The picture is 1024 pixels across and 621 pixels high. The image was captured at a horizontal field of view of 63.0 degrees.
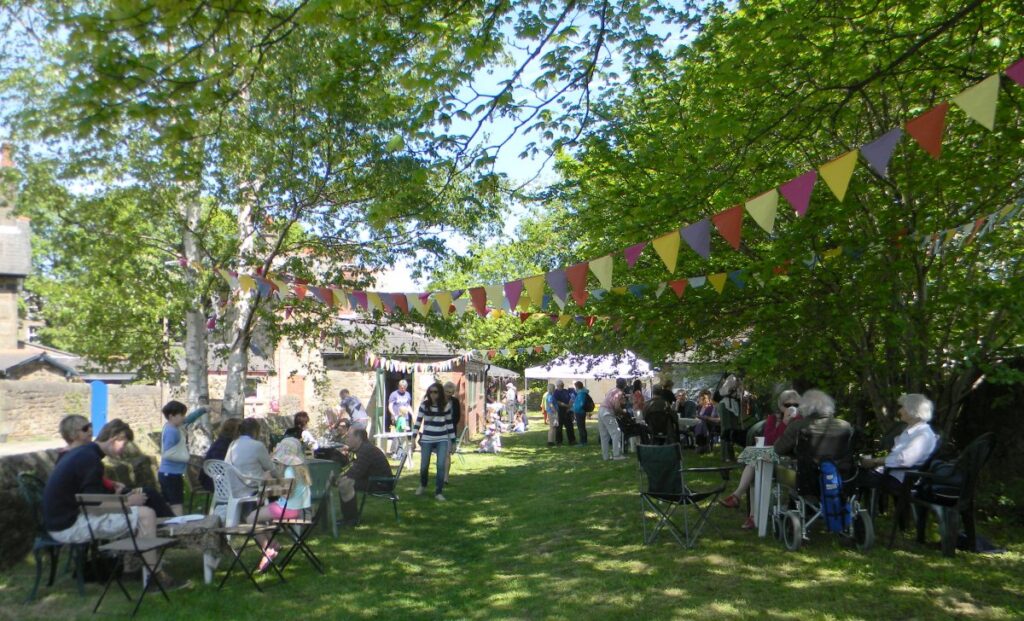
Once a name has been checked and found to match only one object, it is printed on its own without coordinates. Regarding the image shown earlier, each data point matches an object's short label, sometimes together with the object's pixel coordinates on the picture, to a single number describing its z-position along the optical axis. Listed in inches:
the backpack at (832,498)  246.5
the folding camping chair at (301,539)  237.1
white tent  511.4
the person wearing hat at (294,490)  250.1
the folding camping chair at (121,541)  199.8
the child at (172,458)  279.4
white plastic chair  248.9
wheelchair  249.1
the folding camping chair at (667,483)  261.4
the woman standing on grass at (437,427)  401.7
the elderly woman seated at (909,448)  253.4
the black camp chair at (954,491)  237.1
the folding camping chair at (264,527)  221.6
